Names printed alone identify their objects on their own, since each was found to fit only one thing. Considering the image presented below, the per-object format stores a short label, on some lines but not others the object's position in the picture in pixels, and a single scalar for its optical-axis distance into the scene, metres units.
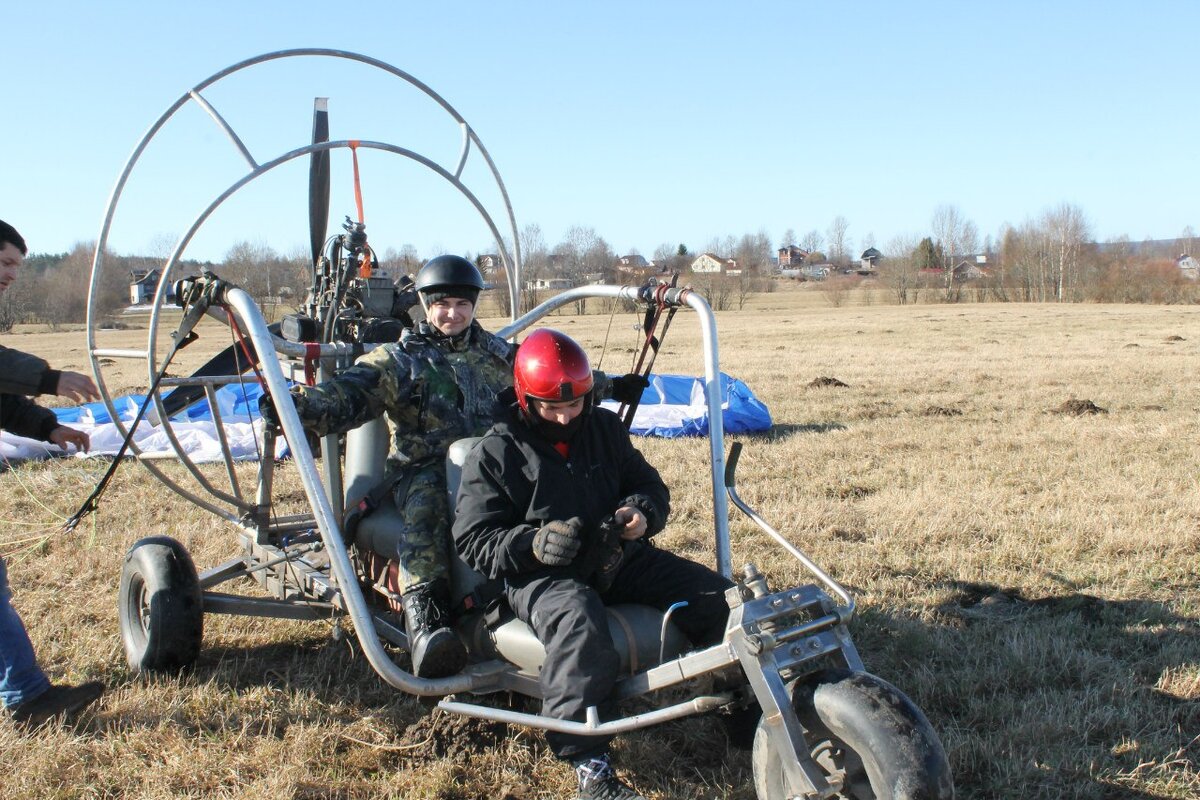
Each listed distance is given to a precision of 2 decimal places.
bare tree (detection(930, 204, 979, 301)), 75.39
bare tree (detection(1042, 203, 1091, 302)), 59.78
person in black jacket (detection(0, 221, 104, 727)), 4.20
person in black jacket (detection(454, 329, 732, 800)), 3.47
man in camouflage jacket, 4.20
